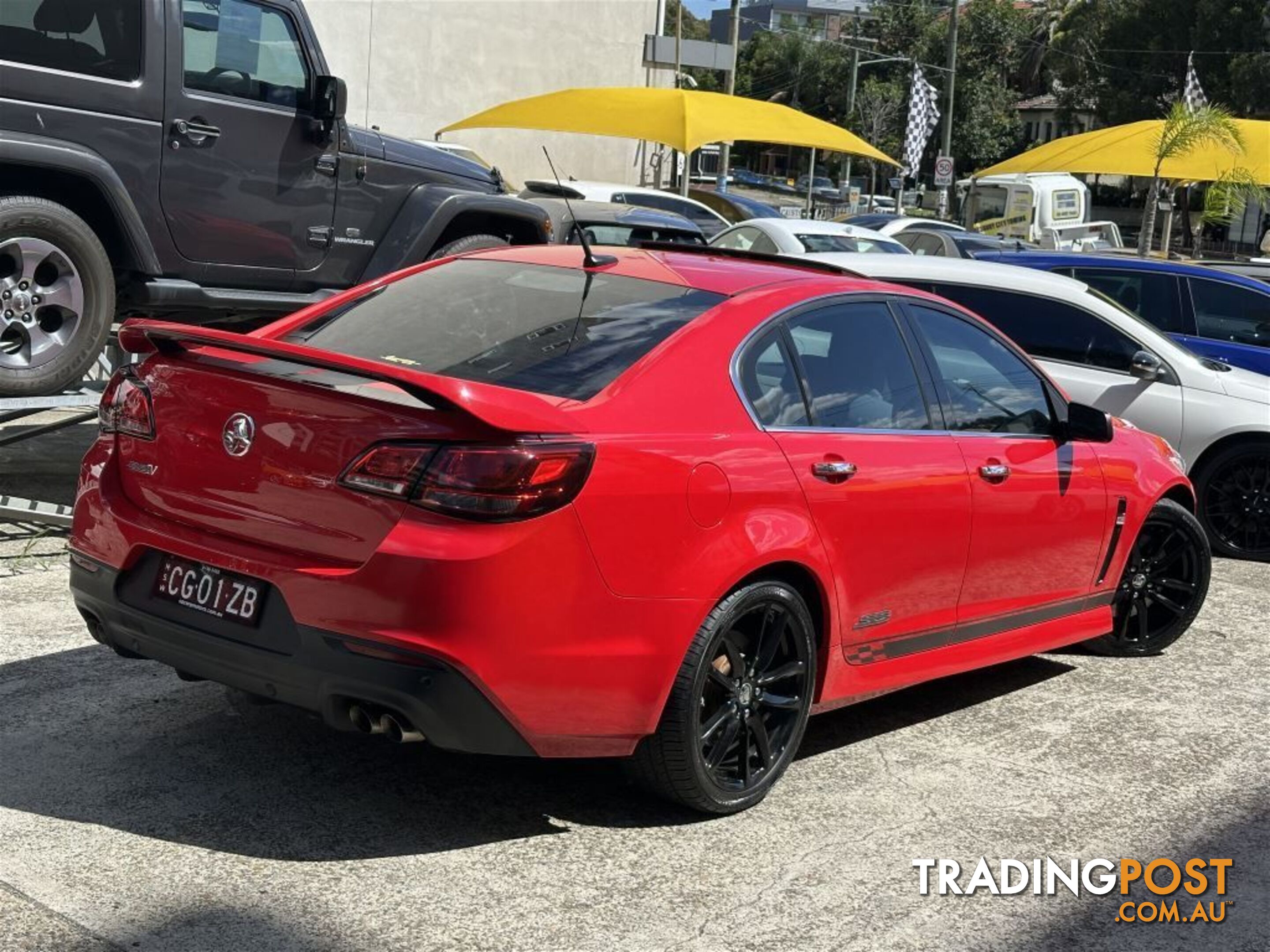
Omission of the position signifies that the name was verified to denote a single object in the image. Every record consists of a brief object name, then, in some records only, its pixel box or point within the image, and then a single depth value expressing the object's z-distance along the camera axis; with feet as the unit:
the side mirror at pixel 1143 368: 30.14
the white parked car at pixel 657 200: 72.28
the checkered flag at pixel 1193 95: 82.33
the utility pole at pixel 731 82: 109.70
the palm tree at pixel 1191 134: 69.51
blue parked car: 36.37
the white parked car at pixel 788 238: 48.03
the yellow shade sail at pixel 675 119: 50.70
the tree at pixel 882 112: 253.24
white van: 95.55
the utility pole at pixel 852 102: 229.45
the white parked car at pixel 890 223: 74.95
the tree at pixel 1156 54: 177.99
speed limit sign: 122.62
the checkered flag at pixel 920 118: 117.80
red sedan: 12.82
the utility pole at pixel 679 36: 126.05
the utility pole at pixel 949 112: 131.44
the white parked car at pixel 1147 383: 31.42
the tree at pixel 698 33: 292.61
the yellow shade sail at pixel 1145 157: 69.87
